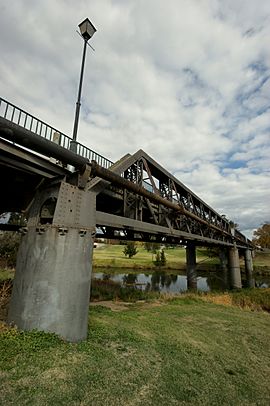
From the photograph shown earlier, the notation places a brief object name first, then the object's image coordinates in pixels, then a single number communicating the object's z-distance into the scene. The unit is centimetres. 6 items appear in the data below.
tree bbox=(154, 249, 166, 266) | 5851
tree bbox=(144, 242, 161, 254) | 9294
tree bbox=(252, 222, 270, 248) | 6500
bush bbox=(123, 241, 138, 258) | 6800
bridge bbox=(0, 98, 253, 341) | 589
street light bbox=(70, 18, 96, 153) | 798
